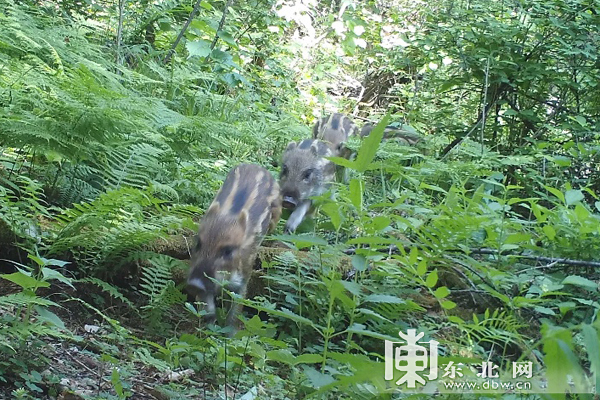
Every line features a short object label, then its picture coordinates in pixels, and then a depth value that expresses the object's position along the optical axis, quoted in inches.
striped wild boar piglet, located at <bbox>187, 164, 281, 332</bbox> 201.3
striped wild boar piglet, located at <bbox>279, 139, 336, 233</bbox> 323.9
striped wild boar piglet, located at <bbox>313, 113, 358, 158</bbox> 383.8
